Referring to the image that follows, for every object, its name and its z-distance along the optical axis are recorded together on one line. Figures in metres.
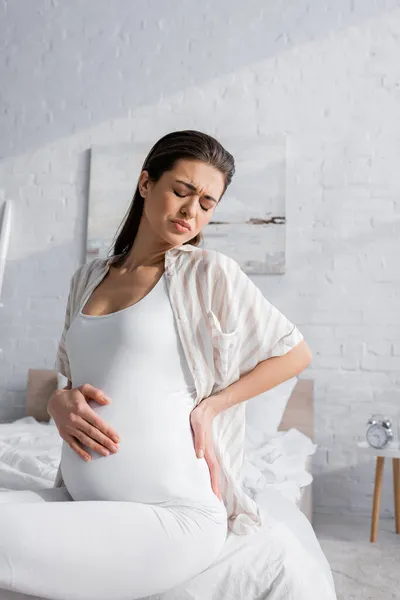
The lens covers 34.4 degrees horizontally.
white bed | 1.08
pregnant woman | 0.92
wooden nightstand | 3.19
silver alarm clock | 3.28
